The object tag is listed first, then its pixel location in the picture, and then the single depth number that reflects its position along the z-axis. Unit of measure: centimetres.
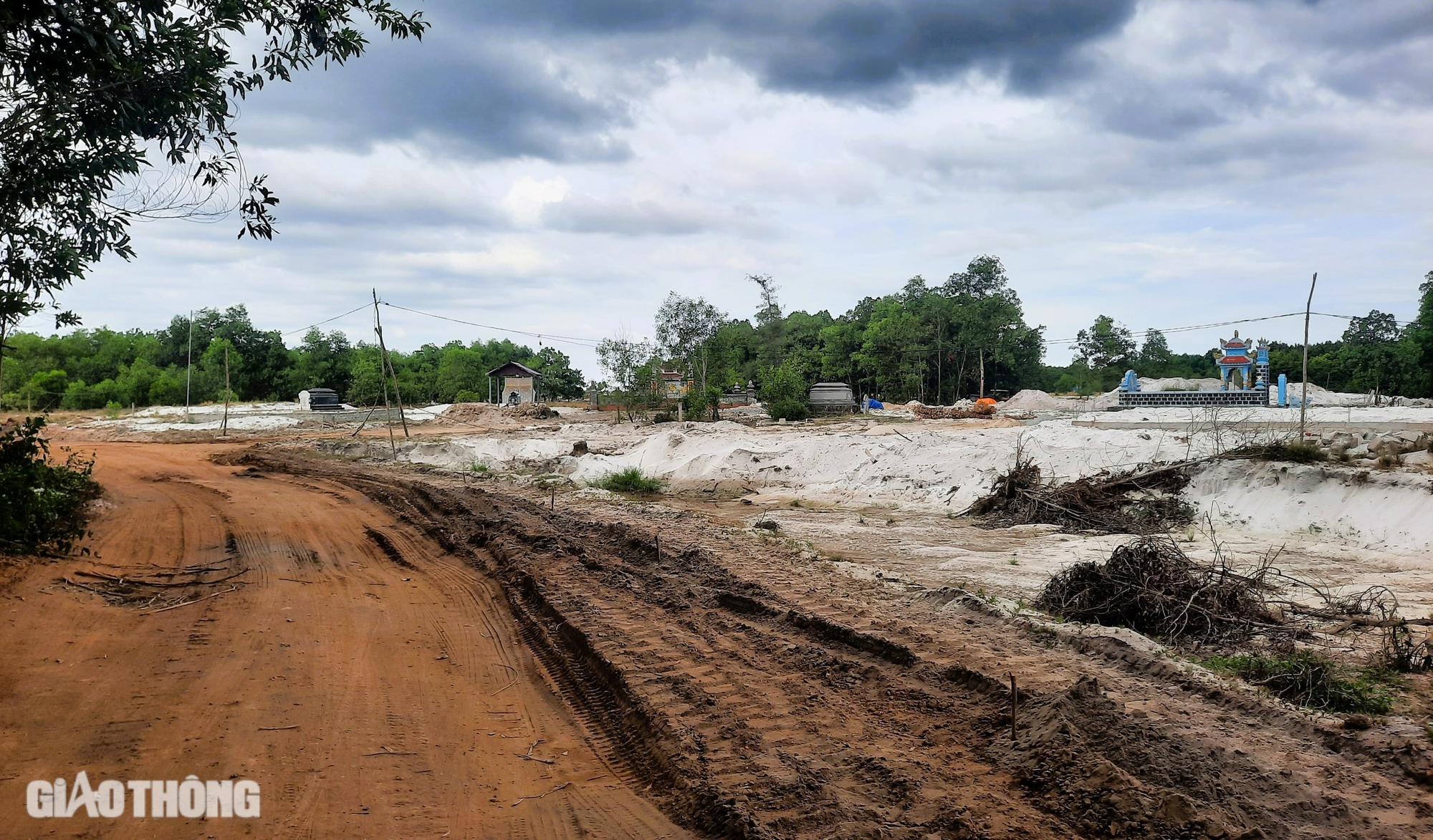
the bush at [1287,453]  1236
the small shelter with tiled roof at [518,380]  5650
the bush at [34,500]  830
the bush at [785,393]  4191
